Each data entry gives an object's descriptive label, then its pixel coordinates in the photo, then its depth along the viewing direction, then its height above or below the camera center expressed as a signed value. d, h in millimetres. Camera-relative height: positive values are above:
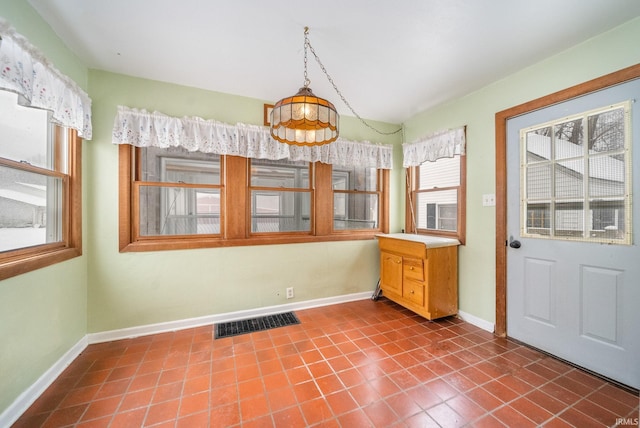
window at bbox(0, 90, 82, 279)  1465 +184
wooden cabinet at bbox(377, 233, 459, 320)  2600 -675
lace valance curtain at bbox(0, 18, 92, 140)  1262 +825
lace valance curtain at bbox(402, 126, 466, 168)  2703 +817
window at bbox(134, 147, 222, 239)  2490 +236
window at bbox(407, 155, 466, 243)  2783 +214
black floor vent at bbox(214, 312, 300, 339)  2426 -1166
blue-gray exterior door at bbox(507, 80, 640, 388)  1667 -138
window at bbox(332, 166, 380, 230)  3354 +238
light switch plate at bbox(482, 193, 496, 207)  2430 +141
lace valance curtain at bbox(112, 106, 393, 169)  2281 +802
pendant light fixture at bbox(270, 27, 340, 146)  1510 +644
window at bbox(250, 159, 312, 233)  2902 +227
